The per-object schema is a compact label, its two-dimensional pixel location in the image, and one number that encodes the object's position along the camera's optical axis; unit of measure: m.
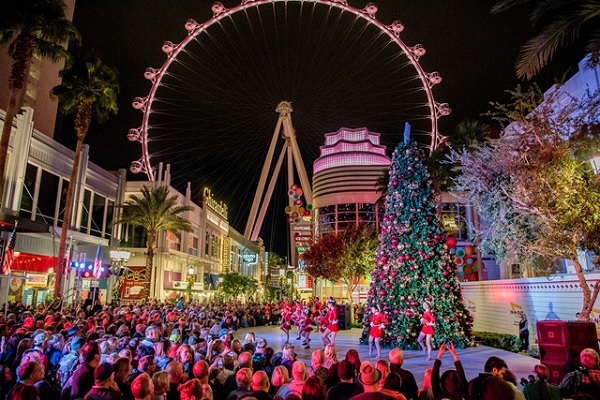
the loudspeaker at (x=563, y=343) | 9.33
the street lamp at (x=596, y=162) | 17.99
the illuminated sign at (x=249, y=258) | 84.25
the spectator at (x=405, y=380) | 6.27
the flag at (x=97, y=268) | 26.52
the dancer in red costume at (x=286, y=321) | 21.46
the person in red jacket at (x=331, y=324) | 17.33
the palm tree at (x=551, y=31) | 11.89
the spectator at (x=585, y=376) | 6.23
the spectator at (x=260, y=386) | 5.00
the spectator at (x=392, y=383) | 5.22
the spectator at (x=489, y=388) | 4.62
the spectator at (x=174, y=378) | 5.85
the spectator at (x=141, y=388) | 4.69
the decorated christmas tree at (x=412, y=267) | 17.48
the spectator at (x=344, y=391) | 4.90
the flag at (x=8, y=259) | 17.08
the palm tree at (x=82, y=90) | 27.23
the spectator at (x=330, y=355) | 7.53
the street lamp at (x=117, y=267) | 33.75
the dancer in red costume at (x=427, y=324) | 15.60
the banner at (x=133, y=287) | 42.16
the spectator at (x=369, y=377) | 4.70
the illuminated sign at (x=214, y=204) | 62.80
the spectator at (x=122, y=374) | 5.70
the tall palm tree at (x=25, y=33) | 20.22
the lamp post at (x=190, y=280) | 50.88
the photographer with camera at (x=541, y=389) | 5.71
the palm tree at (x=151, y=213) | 36.12
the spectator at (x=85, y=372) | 5.65
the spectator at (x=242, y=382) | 5.45
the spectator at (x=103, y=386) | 4.86
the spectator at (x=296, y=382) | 5.52
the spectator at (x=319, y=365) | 6.02
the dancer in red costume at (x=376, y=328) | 15.67
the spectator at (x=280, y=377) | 6.11
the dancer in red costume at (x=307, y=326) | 19.14
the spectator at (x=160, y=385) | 5.20
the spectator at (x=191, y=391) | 4.59
